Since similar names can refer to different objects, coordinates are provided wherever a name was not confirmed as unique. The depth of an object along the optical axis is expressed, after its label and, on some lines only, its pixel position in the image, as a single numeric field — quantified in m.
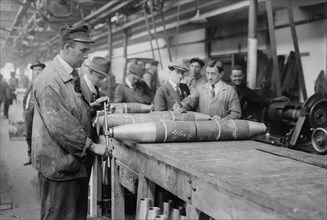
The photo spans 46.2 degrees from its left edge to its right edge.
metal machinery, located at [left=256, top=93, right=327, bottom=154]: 4.41
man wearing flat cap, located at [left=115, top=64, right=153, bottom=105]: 6.02
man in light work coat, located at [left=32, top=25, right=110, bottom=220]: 2.90
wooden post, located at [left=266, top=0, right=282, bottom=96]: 5.36
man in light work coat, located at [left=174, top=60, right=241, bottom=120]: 4.59
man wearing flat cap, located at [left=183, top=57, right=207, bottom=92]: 6.05
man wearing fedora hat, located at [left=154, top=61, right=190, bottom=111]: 5.12
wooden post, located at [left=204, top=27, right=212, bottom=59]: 10.80
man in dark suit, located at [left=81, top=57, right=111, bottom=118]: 4.52
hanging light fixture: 7.13
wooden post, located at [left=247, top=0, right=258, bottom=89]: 5.61
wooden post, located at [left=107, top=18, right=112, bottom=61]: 9.98
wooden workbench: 1.74
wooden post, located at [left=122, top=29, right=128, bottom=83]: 10.88
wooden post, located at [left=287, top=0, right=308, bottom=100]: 5.48
